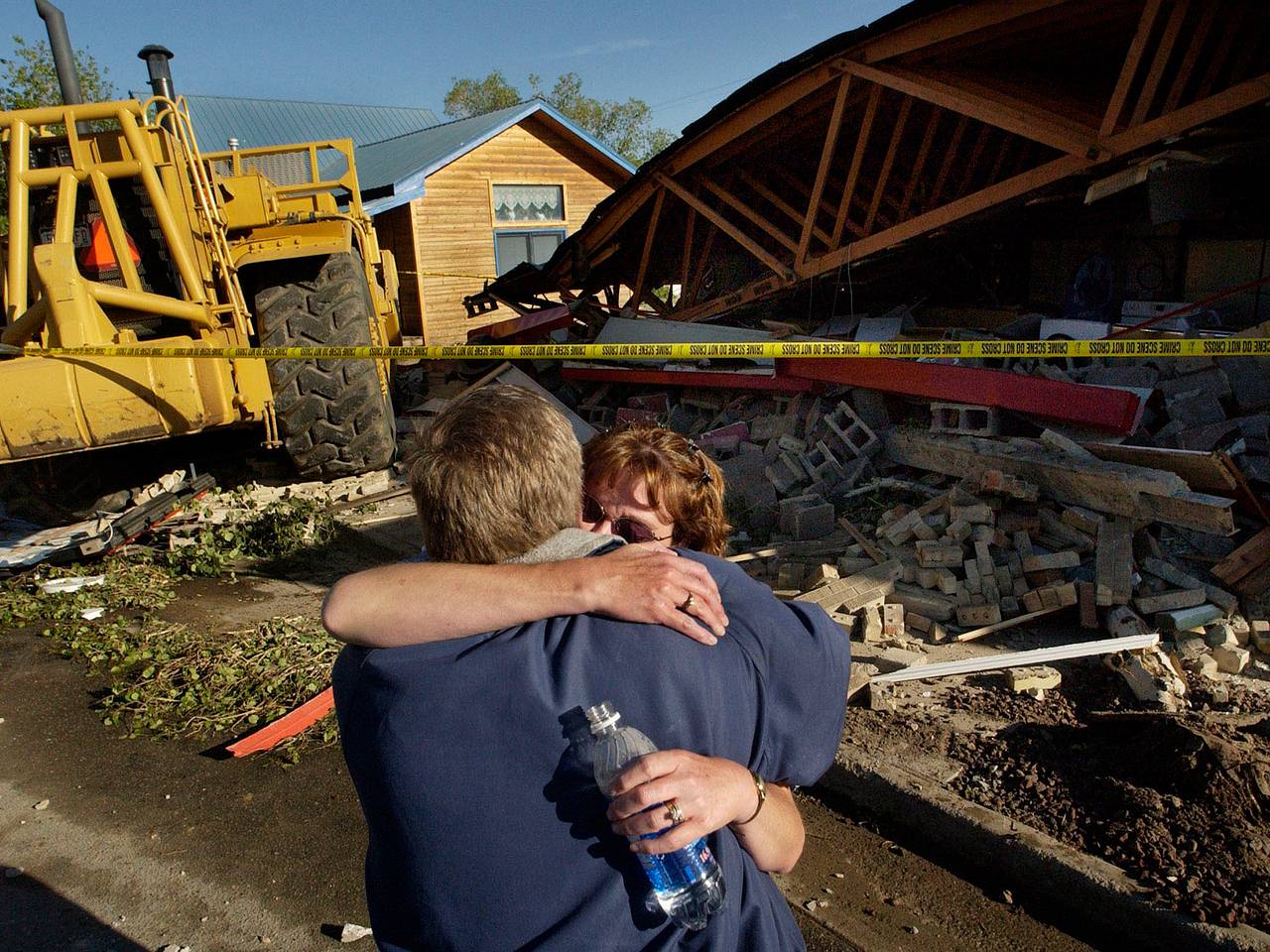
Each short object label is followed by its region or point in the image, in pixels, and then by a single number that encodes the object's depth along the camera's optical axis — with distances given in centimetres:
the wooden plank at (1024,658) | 418
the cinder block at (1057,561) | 490
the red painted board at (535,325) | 1030
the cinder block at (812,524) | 606
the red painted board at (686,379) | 789
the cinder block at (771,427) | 770
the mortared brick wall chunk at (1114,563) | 468
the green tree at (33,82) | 2448
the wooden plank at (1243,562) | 466
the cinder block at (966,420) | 630
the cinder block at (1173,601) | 455
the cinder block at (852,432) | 693
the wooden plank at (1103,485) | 474
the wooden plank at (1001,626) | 470
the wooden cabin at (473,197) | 1858
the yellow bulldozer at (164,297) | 545
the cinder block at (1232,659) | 425
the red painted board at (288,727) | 411
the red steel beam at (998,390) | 568
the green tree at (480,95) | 5997
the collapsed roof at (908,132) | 608
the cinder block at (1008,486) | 533
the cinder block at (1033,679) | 403
